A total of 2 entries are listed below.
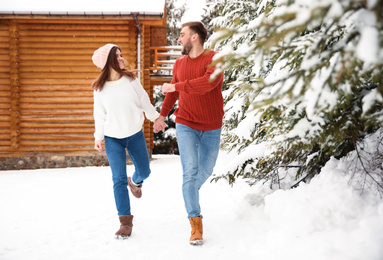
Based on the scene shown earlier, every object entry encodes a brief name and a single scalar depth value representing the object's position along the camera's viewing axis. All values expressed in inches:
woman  141.7
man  128.5
